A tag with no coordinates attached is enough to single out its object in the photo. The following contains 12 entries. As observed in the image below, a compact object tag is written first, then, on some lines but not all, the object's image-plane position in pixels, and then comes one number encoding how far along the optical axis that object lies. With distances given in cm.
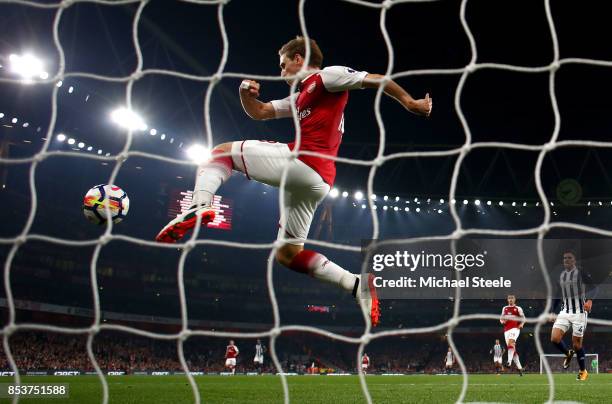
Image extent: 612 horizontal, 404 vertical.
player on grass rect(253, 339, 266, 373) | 2267
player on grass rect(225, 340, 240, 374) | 1997
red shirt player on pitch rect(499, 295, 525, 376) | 1180
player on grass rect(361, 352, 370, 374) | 2452
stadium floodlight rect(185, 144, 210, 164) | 2172
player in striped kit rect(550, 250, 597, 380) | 857
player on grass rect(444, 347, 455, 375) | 2148
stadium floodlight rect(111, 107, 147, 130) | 1838
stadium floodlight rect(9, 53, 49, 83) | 1396
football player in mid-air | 341
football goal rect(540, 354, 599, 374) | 2524
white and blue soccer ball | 429
